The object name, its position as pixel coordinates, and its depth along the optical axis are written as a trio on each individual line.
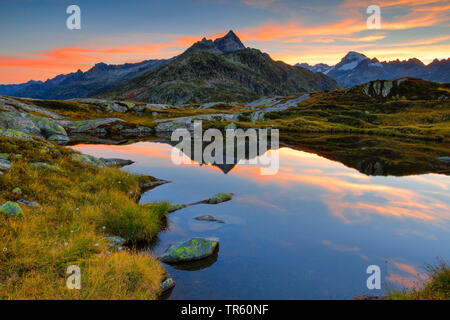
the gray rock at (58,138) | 54.50
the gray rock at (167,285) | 9.20
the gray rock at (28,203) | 11.63
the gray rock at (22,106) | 66.24
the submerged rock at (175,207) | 17.47
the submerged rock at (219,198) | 20.08
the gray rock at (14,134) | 18.89
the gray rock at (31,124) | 49.28
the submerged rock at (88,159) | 19.93
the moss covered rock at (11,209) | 9.93
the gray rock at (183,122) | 85.94
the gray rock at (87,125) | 74.56
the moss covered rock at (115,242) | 10.71
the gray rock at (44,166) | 15.37
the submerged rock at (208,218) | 16.28
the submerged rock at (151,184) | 22.84
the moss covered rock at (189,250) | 11.30
